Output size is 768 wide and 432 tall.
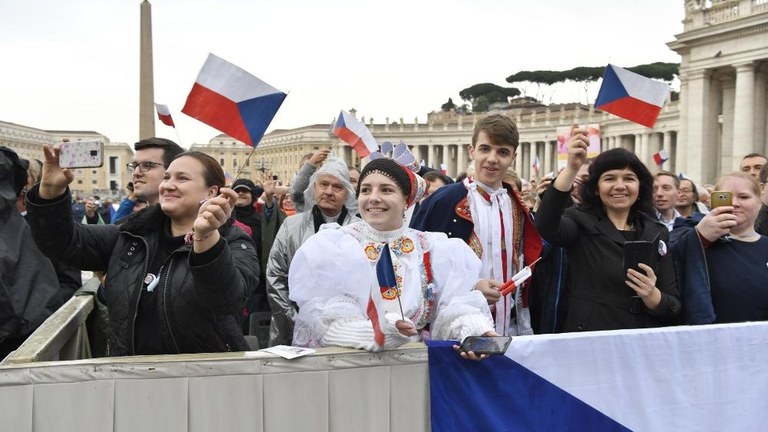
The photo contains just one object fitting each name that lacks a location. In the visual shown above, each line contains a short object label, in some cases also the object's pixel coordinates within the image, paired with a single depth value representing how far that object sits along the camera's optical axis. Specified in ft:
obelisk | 52.54
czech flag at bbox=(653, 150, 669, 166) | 50.95
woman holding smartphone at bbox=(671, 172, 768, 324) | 11.29
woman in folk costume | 8.27
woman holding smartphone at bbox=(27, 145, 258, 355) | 8.34
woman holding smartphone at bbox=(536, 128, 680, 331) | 11.00
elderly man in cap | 14.15
